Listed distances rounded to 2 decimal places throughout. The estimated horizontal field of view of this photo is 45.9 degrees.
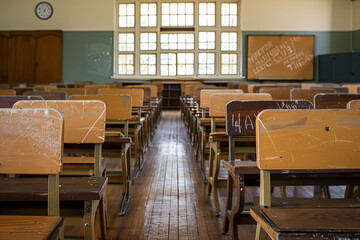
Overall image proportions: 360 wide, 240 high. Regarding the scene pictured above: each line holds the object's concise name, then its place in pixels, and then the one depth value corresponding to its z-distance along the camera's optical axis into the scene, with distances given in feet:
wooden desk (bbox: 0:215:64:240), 4.03
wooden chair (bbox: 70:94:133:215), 10.23
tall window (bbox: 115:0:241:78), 47.16
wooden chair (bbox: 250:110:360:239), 5.02
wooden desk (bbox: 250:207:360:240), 4.00
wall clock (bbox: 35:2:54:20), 46.26
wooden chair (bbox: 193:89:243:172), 13.40
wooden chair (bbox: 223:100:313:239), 7.11
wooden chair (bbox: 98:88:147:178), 14.26
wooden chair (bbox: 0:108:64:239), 4.73
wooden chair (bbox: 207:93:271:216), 9.86
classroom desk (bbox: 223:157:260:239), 6.94
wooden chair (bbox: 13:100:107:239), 7.45
